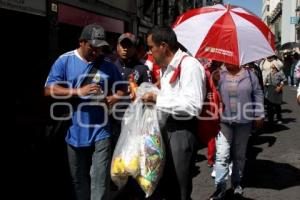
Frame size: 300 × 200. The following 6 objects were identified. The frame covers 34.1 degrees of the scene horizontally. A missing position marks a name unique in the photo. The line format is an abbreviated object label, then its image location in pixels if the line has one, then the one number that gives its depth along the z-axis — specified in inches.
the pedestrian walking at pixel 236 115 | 222.5
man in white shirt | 140.2
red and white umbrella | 201.0
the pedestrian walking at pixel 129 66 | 195.5
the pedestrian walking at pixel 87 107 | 163.8
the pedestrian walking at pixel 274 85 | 433.7
